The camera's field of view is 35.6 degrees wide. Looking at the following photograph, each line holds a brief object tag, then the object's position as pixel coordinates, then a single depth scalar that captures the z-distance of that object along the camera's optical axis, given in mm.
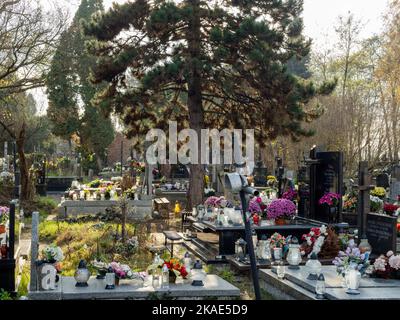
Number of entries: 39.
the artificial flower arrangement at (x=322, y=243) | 13383
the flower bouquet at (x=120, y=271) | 9930
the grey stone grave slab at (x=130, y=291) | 9289
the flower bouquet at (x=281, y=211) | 16578
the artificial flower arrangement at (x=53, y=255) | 9803
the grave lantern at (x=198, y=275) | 9859
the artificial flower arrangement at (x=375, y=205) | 20391
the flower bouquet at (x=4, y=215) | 15242
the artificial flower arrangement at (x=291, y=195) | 19742
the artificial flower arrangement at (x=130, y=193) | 25020
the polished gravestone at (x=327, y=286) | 9234
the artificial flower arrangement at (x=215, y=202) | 18688
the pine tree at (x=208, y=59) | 22594
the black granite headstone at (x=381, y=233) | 12430
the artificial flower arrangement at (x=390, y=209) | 18219
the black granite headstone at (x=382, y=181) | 29297
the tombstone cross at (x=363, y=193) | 15477
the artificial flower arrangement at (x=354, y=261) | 10367
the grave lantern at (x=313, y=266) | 10583
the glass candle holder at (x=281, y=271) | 11070
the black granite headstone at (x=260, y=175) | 38781
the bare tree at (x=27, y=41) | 25828
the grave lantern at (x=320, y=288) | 9336
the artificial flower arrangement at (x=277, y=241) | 13352
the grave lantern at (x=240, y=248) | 13844
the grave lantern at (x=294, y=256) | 11734
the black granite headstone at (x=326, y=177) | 17000
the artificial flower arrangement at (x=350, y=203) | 21316
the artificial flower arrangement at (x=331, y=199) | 16627
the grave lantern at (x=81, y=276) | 9773
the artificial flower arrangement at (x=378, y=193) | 23297
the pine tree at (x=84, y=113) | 49500
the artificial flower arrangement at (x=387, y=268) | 10508
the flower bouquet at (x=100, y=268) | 10227
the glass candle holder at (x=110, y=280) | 9625
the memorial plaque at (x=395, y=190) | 24078
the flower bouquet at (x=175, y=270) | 9977
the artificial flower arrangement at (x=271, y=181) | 33494
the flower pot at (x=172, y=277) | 9953
